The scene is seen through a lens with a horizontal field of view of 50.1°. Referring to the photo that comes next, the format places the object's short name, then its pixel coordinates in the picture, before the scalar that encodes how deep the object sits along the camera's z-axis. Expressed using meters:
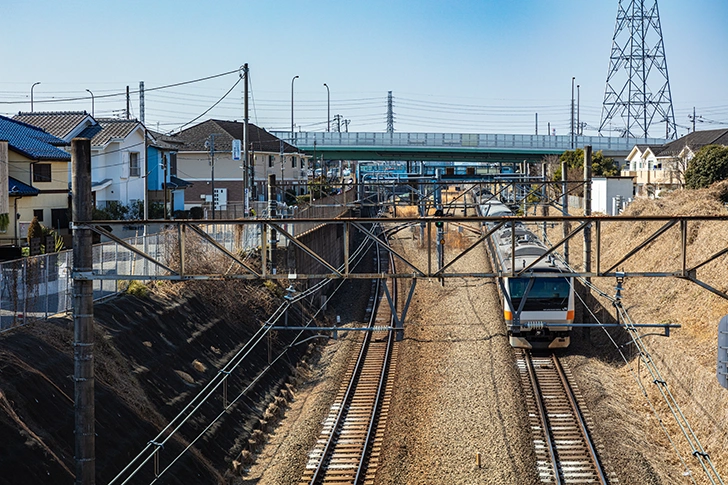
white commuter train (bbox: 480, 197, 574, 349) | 19.11
